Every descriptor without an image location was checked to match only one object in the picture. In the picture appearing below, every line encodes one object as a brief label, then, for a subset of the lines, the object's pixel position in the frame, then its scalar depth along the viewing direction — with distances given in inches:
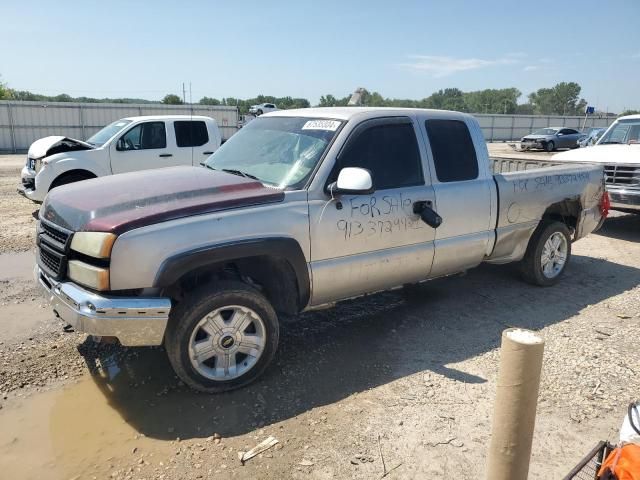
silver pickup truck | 125.4
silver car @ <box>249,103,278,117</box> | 1366.9
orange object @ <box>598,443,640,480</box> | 83.3
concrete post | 76.5
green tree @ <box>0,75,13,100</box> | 1608.0
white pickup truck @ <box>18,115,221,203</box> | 368.2
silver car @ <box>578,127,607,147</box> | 1003.2
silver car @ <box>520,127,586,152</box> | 1182.3
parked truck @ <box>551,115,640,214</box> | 333.1
